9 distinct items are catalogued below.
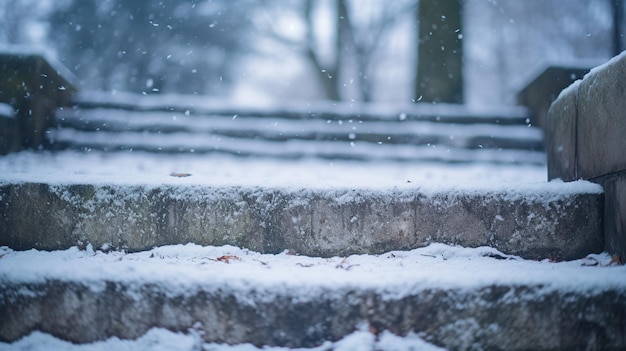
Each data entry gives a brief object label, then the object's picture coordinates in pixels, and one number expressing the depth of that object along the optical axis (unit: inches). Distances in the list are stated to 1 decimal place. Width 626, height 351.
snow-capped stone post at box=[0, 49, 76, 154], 138.6
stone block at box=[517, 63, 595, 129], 158.1
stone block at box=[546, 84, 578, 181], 82.0
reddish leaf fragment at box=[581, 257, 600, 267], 64.6
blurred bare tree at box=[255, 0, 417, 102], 458.3
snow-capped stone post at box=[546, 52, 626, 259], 65.2
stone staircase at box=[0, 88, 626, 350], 50.9
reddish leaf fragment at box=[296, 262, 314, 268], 63.4
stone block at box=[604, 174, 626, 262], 64.0
